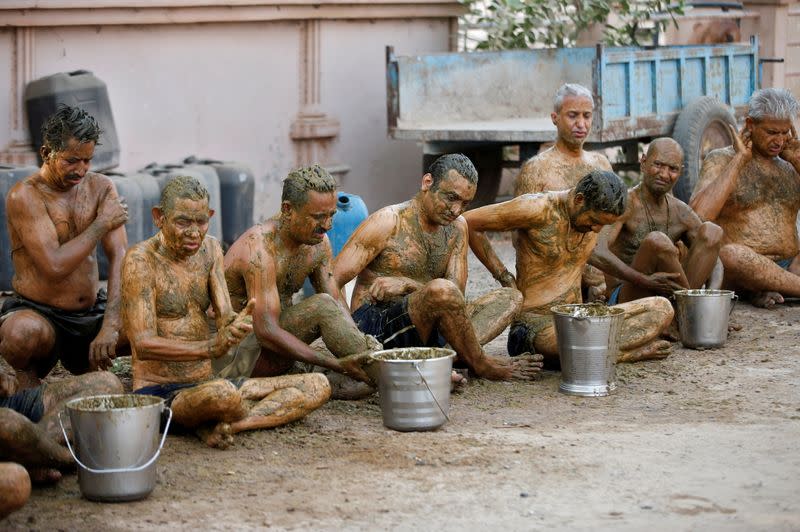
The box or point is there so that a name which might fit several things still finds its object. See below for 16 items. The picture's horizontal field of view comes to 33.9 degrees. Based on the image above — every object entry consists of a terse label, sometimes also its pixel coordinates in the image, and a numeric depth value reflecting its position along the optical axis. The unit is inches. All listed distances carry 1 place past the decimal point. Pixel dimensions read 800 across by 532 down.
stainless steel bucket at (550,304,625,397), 277.7
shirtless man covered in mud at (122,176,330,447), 236.5
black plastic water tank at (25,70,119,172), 447.8
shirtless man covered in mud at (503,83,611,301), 350.6
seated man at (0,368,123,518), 186.7
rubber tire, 517.3
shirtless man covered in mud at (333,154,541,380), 282.8
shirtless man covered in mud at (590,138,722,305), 334.0
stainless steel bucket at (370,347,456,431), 243.8
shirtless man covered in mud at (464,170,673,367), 304.7
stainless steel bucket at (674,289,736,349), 324.8
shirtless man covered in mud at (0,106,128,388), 271.2
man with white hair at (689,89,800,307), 370.9
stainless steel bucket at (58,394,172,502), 204.5
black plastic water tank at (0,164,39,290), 414.6
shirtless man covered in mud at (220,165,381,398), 259.9
